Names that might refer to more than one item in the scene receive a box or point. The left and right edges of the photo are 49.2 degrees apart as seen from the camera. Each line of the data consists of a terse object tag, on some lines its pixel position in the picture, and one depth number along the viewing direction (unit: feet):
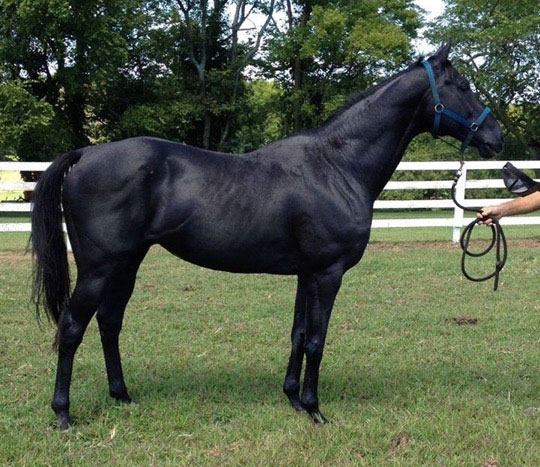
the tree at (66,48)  77.61
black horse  11.43
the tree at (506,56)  101.76
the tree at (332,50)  98.27
